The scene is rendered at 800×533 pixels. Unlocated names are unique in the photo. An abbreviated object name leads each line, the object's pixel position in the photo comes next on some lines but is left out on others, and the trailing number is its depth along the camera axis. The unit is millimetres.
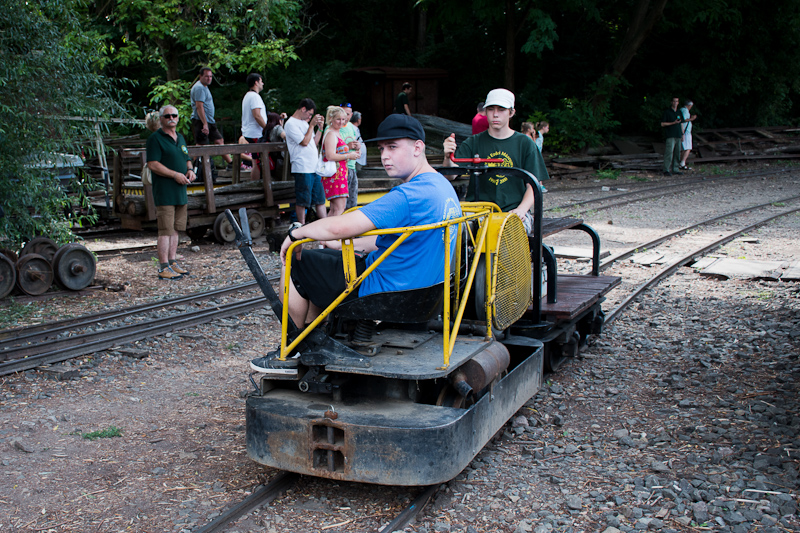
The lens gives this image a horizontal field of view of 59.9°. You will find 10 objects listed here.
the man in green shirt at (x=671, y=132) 20953
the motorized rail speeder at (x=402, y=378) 3557
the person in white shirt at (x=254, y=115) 11770
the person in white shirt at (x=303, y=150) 10188
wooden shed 24719
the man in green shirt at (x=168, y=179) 8305
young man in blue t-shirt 3600
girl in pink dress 9648
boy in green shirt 5531
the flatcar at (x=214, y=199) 10508
